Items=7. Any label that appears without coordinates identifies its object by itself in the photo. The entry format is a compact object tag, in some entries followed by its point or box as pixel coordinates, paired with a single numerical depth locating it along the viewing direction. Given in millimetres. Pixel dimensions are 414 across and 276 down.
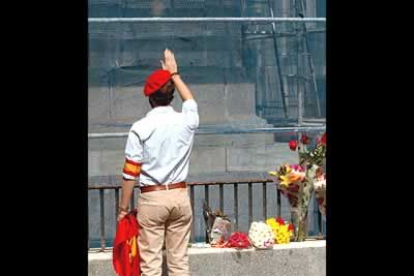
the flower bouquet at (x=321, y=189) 14242
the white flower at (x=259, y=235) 13641
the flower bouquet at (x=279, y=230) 14086
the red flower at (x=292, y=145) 14316
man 11852
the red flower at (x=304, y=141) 14623
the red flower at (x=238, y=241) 13687
